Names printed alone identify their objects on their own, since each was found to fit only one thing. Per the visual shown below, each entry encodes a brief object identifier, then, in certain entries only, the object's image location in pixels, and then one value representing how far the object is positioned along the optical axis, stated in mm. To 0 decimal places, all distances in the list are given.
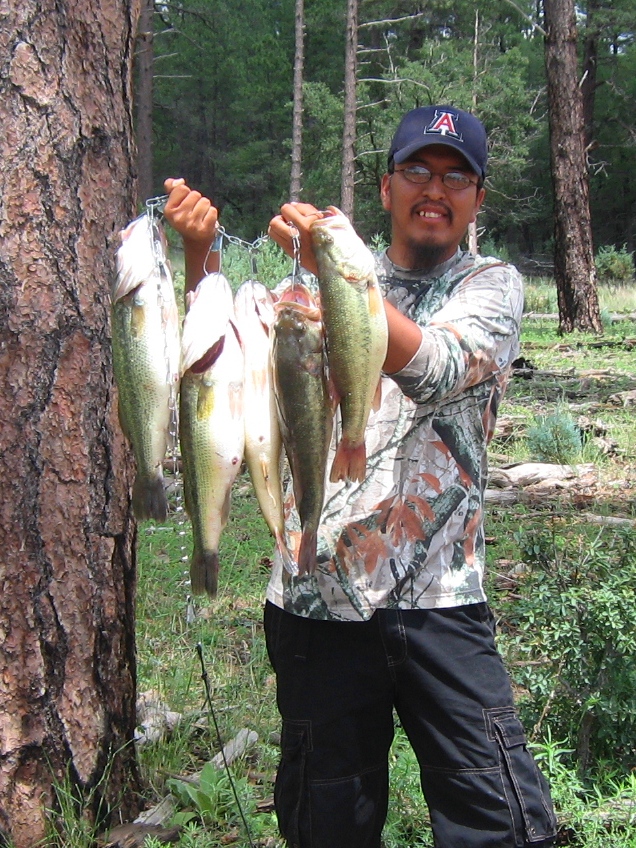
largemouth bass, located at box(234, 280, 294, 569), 1840
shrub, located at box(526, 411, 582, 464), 6762
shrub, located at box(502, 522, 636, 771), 3213
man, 2320
